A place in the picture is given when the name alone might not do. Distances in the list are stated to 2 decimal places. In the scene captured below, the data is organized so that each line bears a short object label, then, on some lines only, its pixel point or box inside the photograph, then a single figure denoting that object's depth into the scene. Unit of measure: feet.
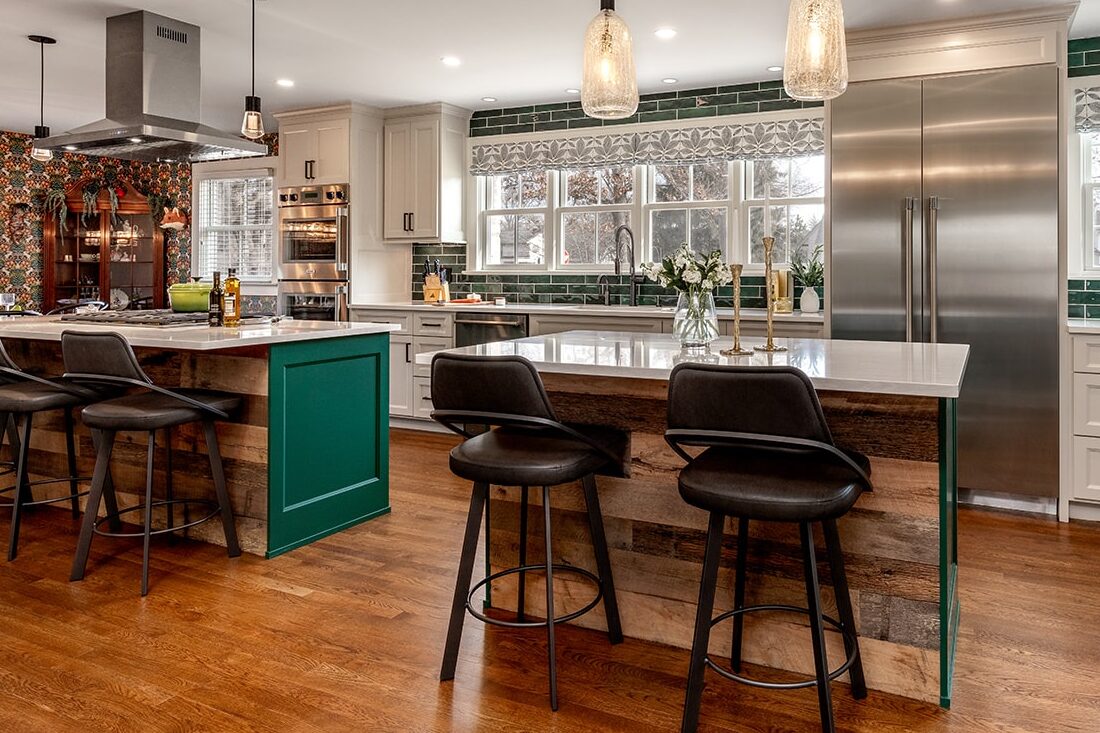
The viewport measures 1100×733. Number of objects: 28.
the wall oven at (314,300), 20.93
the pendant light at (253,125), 12.15
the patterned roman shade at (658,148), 17.33
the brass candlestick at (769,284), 8.43
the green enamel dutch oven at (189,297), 13.62
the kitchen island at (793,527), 6.98
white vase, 16.43
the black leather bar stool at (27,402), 10.86
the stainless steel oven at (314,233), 20.85
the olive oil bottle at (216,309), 12.26
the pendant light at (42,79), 15.29
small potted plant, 16.46
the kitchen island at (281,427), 10.79
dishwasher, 18.51
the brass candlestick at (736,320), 8.33
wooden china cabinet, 25.76
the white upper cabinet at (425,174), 20.59
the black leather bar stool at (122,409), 9.70
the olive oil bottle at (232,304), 12.05
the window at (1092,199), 15.05
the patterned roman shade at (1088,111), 14.49
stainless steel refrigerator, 13.10
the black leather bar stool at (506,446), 6.90
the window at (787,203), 17.89
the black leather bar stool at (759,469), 5.91
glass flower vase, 9.08
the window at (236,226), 25.20
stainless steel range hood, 13.79
